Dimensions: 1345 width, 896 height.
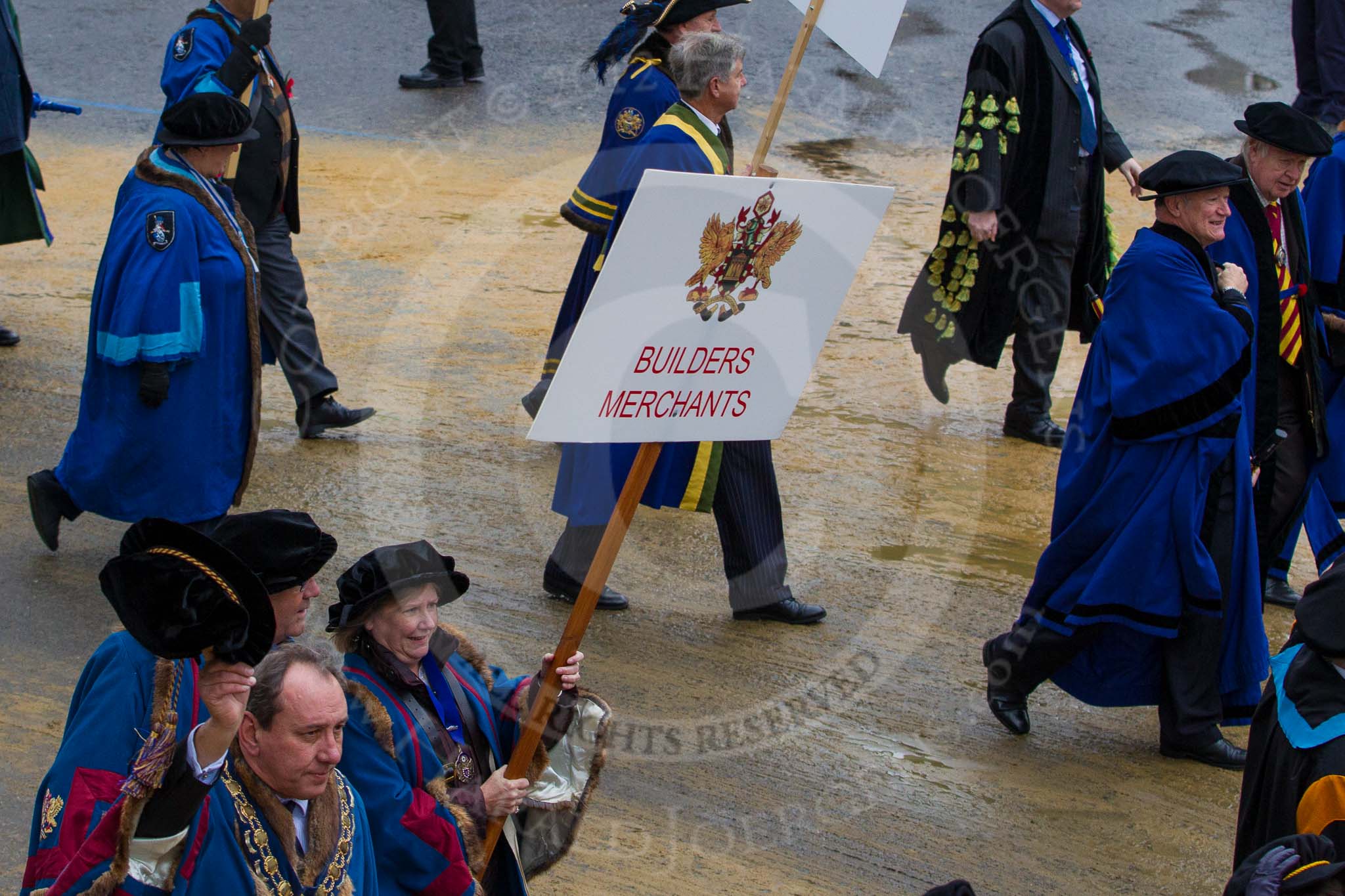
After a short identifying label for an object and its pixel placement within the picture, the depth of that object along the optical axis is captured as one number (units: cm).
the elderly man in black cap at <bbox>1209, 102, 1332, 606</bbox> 998
